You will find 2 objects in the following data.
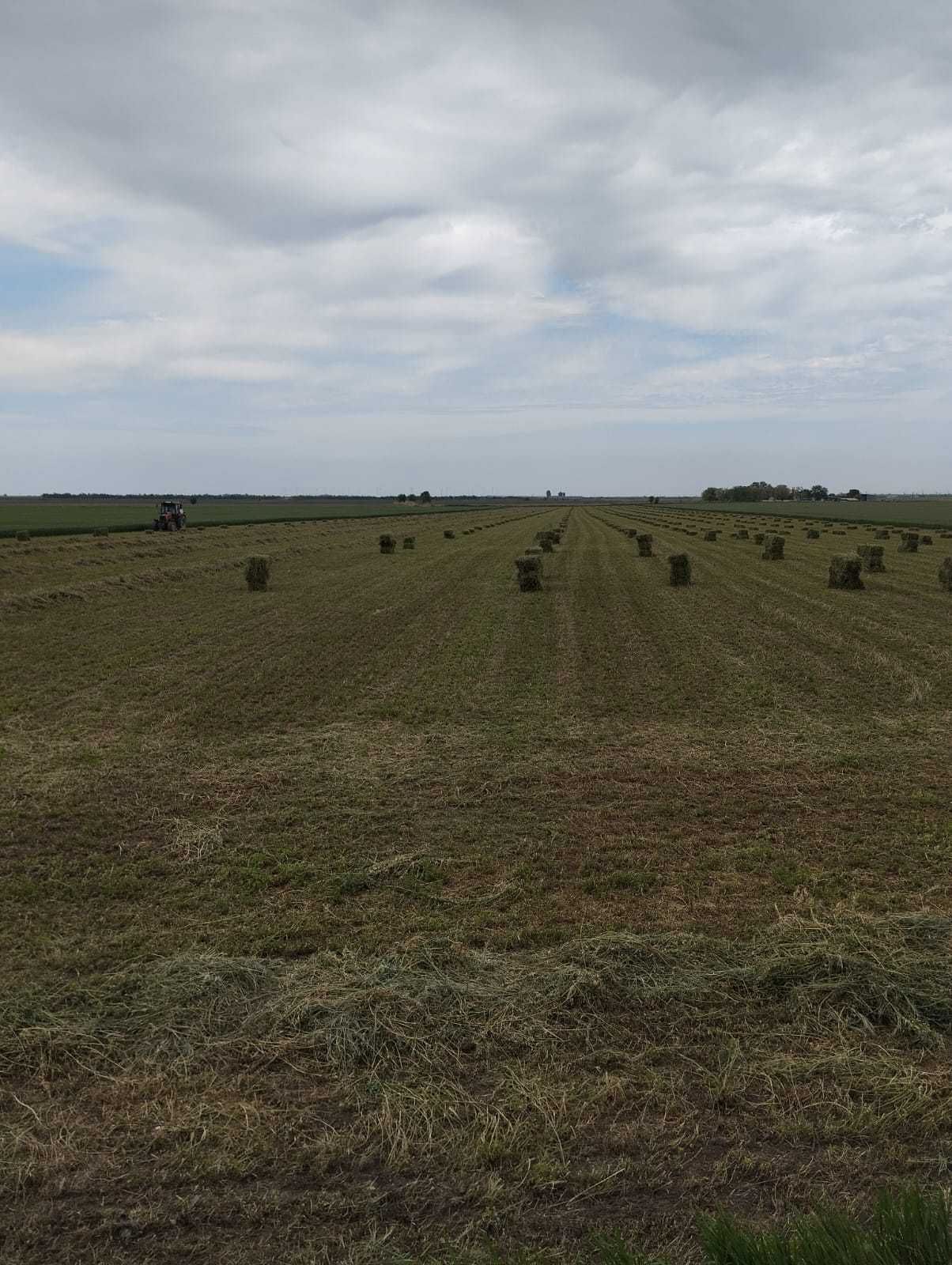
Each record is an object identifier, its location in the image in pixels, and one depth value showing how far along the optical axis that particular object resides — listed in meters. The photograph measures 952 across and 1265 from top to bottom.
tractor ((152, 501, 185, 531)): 59.23
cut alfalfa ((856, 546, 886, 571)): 31.22
